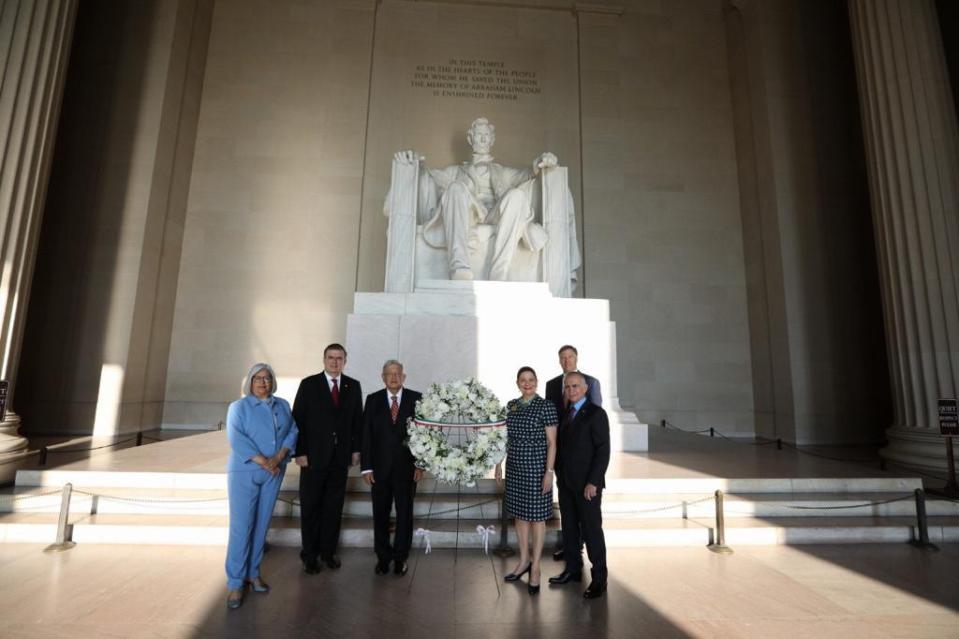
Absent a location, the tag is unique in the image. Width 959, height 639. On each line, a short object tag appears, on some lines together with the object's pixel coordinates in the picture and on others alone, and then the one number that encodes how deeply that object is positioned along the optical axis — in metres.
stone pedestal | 5.66
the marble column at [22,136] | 5.02
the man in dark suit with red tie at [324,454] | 3.09
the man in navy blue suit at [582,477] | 2.83
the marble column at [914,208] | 5.53
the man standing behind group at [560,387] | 3.33
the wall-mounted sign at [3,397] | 4.53
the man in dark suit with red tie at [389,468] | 3.06
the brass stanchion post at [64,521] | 3.30
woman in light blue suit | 2.67
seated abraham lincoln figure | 6.37
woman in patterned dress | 2.85
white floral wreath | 2.94
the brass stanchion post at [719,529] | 3.48
